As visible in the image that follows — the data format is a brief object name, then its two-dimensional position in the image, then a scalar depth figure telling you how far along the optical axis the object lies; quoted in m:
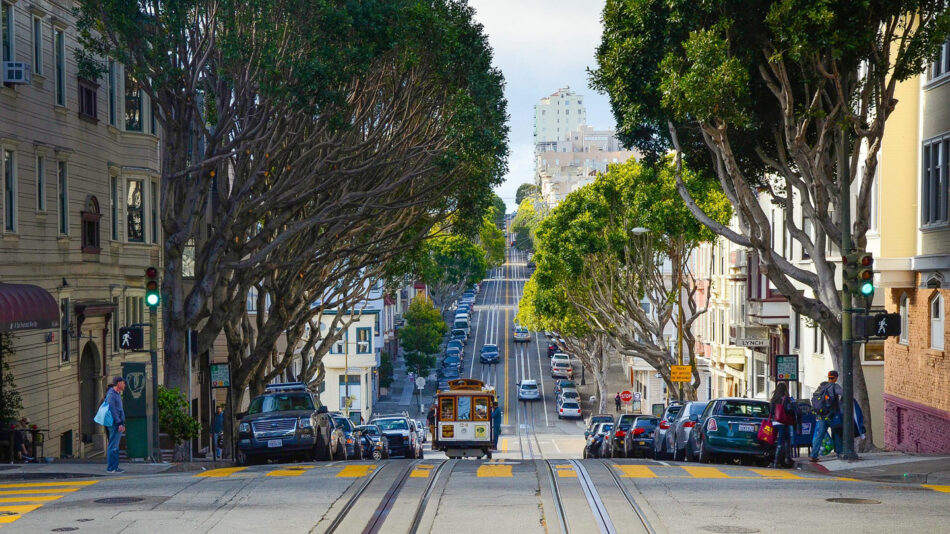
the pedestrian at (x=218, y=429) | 38.22
